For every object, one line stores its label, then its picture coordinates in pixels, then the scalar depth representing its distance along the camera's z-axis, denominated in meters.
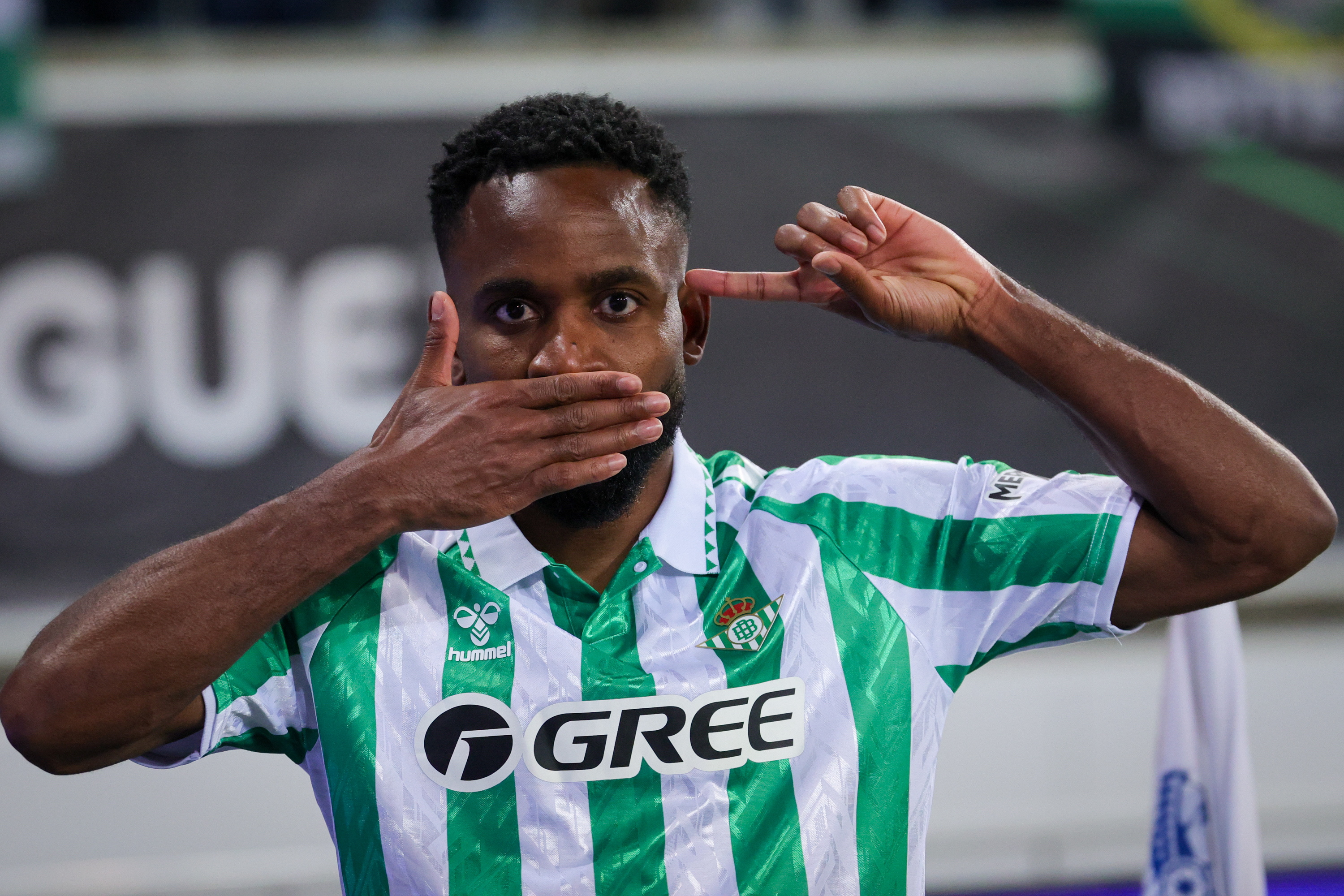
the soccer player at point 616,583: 7.15
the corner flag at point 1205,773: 7.46
